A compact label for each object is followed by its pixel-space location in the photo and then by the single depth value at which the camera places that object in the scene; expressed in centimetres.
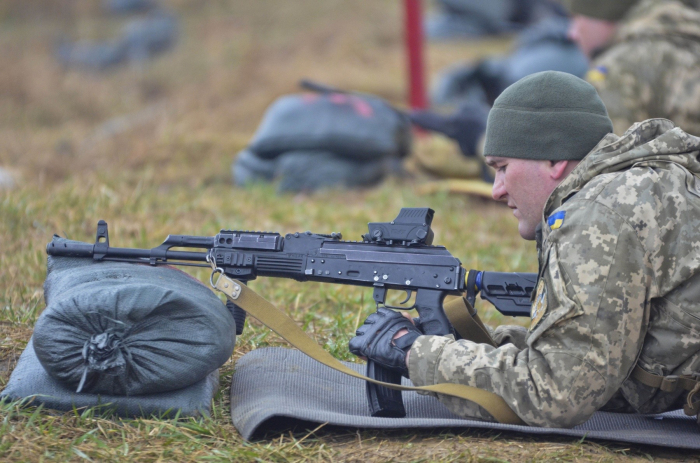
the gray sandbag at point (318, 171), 1464
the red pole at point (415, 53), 1761
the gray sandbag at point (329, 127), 1464
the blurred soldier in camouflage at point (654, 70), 1255
